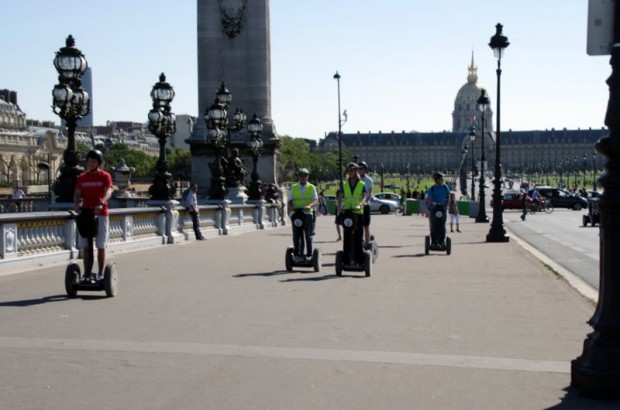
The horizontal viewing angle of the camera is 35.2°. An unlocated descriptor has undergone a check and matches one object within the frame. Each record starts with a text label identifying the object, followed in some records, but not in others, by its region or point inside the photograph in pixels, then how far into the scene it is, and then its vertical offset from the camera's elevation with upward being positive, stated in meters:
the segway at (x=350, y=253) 16.39 -1.21
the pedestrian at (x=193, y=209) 28.77 -0.81
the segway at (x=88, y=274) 12.64 -1.22
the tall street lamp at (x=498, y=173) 29.73 +0.33
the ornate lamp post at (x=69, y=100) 20.25 +1.72
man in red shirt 12.73 -0.18
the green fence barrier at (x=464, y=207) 63.91 -1.63
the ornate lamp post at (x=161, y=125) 27.44 +1.61
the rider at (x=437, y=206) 22.64 -0.56
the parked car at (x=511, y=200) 74.62 -1.37
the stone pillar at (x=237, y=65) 53.66 +6.47
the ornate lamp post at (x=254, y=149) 42.28 +1.46
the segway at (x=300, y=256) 17.25 -1.32
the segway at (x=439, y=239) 22.62 -1.34
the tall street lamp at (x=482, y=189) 48.63 -0.34
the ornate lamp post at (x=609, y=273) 6.98 -0.66
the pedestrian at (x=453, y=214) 32.60 -1.16
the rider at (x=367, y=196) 17.72 -0.25
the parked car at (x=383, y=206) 70.95 -1.76
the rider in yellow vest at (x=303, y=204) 17.33 -0.40
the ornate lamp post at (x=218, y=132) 34.41 +1.74
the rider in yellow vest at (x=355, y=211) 16.52 -0.49
